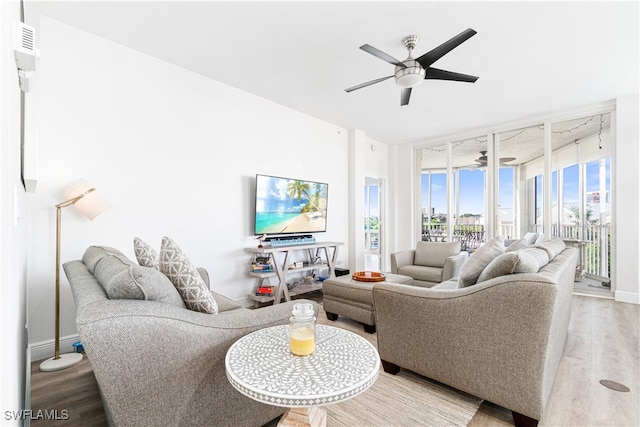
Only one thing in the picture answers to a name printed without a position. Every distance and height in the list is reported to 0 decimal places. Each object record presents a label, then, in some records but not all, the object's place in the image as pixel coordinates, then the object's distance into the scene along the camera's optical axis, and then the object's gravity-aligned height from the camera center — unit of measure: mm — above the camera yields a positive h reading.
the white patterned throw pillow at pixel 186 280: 1439 -329
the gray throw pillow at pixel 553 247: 2061 -237
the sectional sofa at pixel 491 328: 1463 -642
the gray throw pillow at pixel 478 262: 1967 -321
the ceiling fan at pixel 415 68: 2385 +1301
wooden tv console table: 3570 -713
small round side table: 953 -572
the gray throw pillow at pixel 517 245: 2945 -305
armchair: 3754 -666
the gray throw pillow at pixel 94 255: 1691 -259
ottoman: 2715 -823
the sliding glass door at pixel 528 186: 4457 +526
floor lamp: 2207 +45
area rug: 1612 -1123
